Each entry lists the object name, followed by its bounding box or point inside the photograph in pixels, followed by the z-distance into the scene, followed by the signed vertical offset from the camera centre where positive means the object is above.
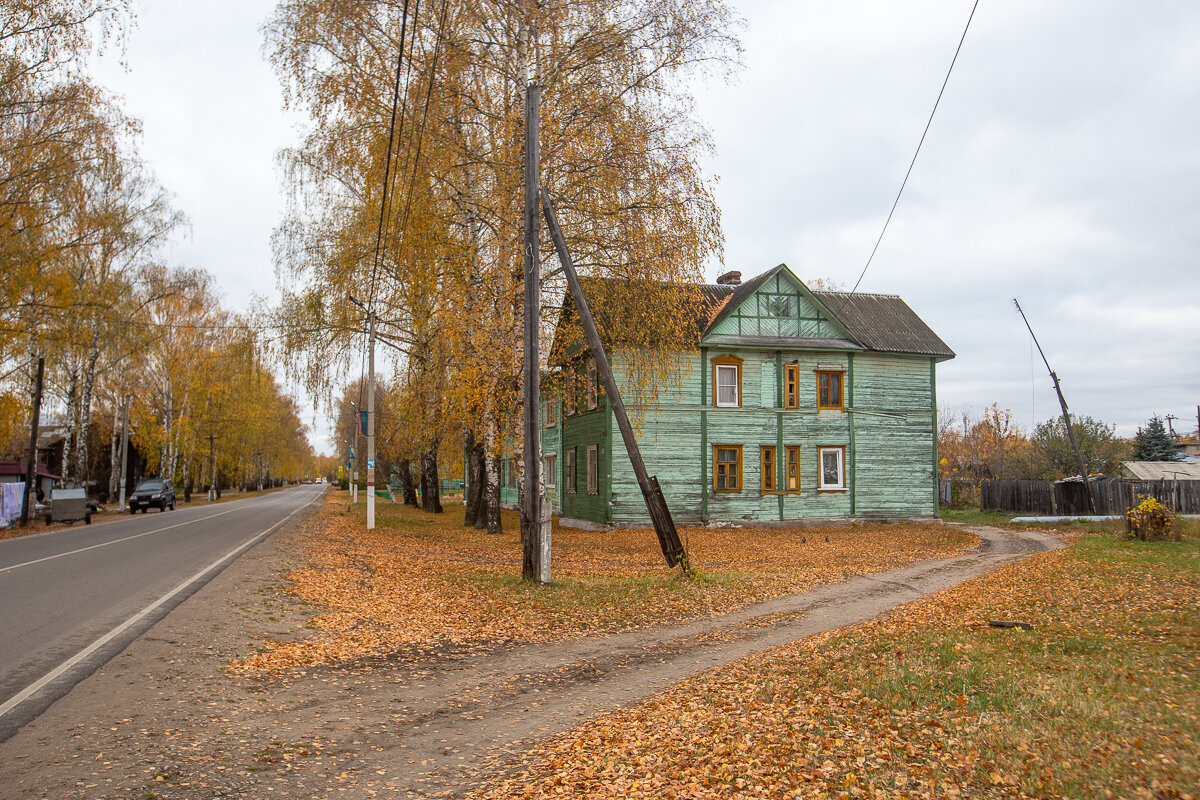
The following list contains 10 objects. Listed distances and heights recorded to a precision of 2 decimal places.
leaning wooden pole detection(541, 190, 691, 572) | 12.51 +0.52
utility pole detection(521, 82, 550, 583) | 12.30 +1.07
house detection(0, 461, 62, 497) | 42.12 -0.83
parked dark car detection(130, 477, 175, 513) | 38.29 -1.81
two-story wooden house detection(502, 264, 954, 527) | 27.75 +1.51
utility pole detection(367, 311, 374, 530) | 24.33 +1.38
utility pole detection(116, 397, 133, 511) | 39.91 +0.99
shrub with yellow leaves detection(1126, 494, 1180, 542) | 19.61 -1.44
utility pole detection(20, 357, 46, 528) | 27.48 +0.59
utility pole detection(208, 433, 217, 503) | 50.89 -1.10
